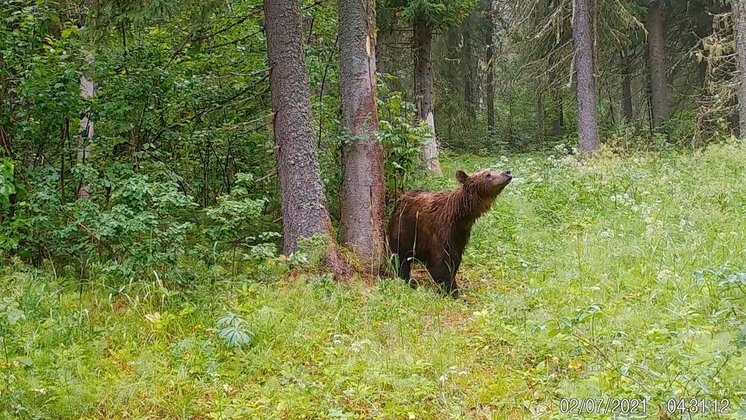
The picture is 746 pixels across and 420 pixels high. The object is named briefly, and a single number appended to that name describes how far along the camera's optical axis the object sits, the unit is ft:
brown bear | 21.25
